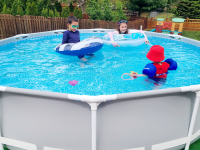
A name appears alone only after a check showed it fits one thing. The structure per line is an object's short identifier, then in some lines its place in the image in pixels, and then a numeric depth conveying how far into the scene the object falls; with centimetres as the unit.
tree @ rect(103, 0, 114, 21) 1454
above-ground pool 185
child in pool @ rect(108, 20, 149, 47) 664
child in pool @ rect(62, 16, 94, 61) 518
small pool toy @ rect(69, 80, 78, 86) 374
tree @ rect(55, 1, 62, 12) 2033
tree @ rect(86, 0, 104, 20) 1430
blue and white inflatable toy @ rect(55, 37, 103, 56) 500
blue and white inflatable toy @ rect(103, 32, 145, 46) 630
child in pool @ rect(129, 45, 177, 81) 300
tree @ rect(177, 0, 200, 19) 1767
